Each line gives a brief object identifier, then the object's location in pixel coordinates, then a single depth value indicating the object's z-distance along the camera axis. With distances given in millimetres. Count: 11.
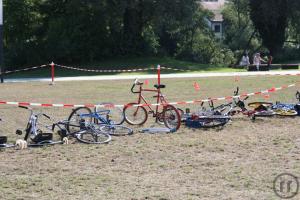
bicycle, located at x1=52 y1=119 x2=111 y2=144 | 10602
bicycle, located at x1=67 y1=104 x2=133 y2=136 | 11227
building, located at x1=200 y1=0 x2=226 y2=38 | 93650
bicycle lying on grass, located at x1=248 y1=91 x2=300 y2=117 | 13597
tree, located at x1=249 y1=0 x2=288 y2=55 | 48625
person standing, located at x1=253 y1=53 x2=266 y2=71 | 36338
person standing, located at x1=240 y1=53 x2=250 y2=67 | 40622
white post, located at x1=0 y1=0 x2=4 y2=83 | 27648
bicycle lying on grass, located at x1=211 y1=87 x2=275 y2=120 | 13258
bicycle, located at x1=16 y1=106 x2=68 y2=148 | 10289
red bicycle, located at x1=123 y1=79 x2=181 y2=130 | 11953
